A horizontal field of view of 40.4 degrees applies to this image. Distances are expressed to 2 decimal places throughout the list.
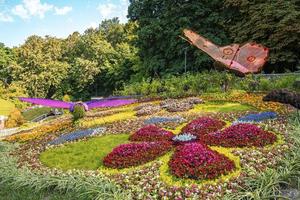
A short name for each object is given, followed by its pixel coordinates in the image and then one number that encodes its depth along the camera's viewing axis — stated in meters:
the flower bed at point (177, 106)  16.92
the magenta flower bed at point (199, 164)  8.22
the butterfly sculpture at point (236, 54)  20.88
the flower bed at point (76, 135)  13.79
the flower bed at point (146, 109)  17.28
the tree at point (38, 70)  58.16
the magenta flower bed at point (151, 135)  11.62
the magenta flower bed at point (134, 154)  9.75
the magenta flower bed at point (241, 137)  9.88
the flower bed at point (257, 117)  12.45
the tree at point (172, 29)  34.44
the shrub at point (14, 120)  30.33
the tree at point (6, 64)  60.83
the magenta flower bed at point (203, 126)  11.67
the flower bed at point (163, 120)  14.37
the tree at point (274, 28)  27.17
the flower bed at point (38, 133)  16.53
